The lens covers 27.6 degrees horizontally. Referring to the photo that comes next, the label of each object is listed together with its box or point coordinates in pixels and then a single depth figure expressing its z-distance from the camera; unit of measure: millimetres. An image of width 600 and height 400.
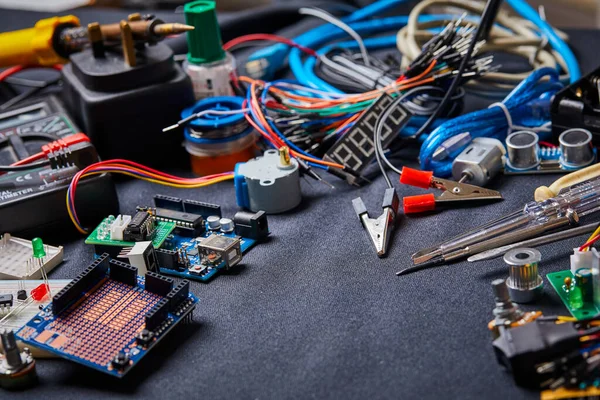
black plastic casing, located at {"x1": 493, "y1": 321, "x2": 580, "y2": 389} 492
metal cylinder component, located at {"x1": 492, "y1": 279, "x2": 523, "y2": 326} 516
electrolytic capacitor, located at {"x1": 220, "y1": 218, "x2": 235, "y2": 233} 612
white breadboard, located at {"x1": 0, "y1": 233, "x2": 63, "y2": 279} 588
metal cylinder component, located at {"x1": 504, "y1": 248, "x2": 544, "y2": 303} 530
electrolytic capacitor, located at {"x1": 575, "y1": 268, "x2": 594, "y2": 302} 519
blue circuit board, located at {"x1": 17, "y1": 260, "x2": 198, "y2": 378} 528
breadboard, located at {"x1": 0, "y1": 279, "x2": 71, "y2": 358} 551
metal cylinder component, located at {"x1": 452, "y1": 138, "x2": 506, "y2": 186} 616
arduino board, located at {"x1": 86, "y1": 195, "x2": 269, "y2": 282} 587
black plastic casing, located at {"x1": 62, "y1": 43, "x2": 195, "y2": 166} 662
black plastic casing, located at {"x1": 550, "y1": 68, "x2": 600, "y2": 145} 626
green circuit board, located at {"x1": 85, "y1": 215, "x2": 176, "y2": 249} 597
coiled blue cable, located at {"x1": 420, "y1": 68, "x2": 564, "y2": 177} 634
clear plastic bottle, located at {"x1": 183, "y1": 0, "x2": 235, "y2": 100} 686
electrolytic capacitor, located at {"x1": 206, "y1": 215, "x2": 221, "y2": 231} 614
